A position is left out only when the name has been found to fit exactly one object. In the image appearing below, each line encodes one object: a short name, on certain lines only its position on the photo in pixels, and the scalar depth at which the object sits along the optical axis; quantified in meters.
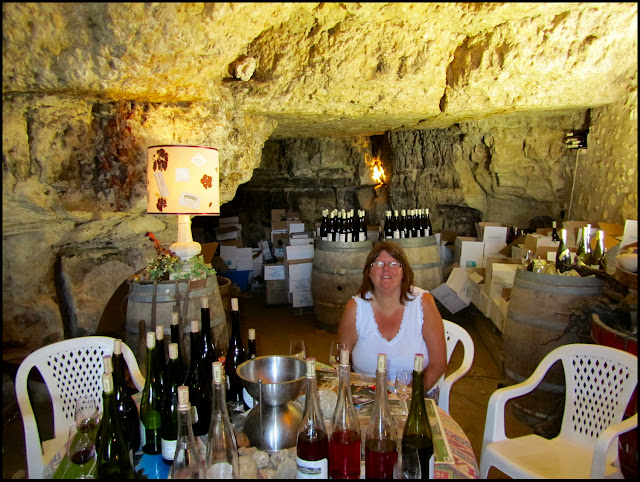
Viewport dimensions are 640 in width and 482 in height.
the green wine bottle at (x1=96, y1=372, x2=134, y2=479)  1.24
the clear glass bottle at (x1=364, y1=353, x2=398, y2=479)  1.14
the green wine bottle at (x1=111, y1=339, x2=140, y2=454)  1.41
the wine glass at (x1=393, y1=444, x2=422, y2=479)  1.06
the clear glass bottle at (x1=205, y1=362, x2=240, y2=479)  1.12
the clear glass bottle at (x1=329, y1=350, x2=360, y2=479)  1.16
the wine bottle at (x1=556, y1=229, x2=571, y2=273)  2.95
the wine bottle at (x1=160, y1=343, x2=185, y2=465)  1.29
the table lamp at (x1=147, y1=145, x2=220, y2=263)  2.65
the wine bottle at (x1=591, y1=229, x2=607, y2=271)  2.96
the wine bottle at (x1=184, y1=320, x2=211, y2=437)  1.63
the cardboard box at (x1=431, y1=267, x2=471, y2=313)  4.38
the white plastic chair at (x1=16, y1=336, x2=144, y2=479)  1.87
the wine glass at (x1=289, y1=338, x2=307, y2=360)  1.61
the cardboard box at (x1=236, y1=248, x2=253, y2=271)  6.48
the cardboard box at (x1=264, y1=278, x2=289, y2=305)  5.63
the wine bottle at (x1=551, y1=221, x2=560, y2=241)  3.97
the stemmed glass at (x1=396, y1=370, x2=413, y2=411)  1.58
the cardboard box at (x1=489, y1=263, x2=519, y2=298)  3.56
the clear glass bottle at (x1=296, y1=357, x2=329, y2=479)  1.16
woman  2.06
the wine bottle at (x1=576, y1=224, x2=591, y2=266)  3.04
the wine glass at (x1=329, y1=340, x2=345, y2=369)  1.78
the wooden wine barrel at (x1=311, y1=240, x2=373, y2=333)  4.40
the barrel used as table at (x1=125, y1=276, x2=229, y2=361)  2.55
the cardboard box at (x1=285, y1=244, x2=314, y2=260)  5.14
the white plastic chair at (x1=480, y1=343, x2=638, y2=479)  1.71
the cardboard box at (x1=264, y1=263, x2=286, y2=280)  5.50
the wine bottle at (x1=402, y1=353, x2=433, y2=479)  1.29
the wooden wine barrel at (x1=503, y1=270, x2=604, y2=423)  2.60
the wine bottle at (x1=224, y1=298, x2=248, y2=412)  1.77
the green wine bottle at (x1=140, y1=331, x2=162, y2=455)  1.45
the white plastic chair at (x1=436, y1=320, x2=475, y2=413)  2.11
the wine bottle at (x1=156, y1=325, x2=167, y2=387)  1.61
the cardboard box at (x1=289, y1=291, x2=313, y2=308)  5.18
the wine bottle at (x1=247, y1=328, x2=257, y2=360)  1.80
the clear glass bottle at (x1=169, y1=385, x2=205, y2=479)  1.12
